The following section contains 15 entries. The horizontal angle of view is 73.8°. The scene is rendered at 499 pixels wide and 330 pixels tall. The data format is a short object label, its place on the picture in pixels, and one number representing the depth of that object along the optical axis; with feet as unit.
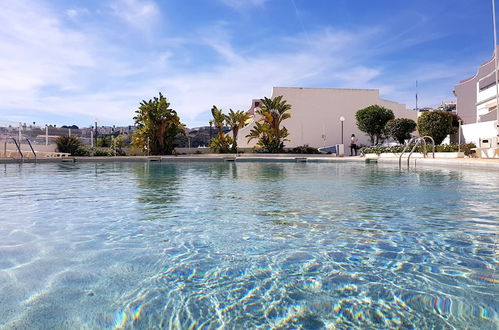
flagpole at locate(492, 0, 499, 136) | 75.83
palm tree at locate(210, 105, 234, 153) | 111.24
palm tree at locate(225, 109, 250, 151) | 111.45
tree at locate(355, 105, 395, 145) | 112.42
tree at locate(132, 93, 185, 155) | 104.12
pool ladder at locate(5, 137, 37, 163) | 77.15
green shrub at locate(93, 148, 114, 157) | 96.53
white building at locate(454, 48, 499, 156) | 82.17
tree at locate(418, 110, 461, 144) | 85.20
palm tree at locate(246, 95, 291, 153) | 105.91
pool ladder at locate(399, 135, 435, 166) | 57.29
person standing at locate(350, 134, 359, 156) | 99.42
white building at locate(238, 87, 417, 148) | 126.41
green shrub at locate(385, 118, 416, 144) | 100.78
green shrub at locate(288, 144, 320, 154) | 109.09
